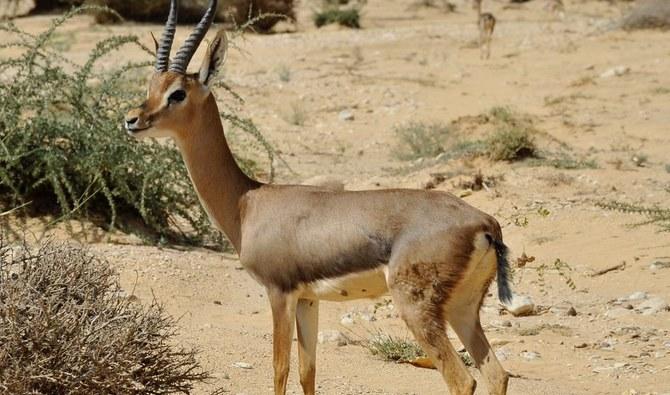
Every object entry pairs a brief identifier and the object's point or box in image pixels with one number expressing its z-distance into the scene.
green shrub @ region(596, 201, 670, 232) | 21.12
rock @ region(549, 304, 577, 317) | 18.77
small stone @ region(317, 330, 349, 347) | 17.39
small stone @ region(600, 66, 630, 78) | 39.03
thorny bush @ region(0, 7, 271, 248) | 21.80
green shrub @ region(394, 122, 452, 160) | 30.73
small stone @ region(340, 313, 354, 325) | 18.68
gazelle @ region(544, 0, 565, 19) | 57.72
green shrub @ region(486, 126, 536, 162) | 27.70
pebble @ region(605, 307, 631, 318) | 18.58
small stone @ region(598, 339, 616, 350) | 17.21
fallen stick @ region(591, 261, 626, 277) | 20.77
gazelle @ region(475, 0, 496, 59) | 43.75
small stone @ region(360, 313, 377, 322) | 18.86
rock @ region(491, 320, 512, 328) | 18.17
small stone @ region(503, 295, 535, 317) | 18.55
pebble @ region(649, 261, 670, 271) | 20.75
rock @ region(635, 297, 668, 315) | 18.66
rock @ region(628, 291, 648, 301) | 19.28
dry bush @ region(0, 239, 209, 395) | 11.47
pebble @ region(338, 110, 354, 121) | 34.87
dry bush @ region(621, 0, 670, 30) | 48.31
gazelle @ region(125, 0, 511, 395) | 12.59
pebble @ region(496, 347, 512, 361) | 16.84
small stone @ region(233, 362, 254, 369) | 15.73
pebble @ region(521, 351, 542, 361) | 16.83
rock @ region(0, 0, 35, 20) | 54.50
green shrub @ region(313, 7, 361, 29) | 52.53
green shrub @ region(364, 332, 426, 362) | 16.42
